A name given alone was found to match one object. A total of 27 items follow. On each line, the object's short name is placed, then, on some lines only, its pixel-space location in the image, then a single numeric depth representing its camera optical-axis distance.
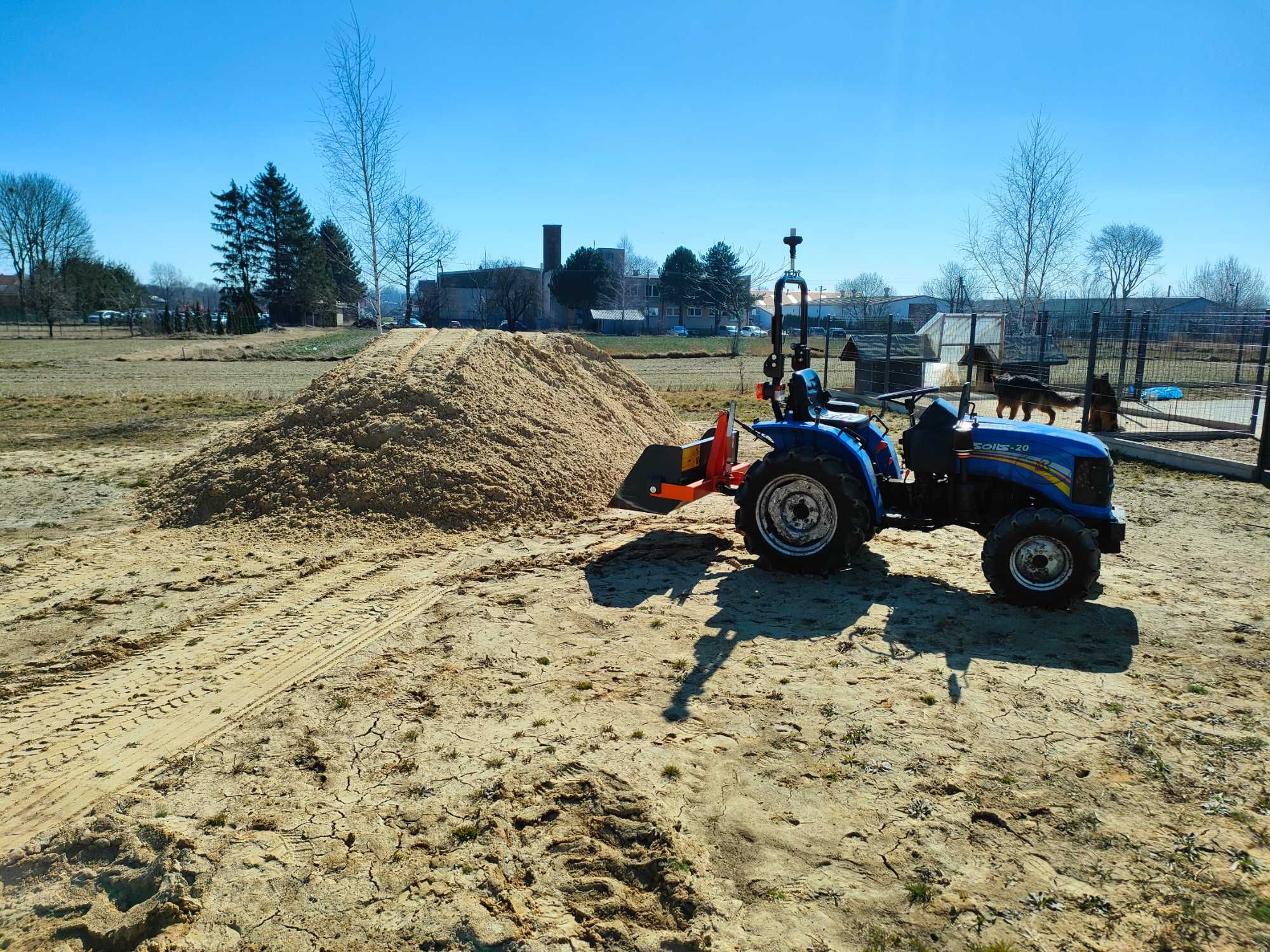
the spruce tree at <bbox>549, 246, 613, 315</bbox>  67.56
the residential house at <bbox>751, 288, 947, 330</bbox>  22.62
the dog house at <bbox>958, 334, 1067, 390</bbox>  16.52
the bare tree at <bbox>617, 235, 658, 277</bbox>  73.47
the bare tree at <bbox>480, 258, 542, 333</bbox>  56.50
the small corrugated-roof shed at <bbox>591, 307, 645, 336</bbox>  69.62
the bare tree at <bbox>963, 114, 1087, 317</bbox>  23.34
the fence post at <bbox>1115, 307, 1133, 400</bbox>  13.94
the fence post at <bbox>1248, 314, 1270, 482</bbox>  13.53
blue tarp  14.06
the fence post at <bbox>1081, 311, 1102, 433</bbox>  13.54
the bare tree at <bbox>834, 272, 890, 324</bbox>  71.50
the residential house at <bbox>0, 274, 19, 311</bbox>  65.88
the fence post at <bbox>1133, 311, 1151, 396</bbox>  14.12
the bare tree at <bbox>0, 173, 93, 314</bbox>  62.62
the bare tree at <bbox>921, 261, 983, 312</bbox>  34.06
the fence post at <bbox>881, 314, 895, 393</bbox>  18.94
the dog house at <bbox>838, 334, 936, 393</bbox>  19.30
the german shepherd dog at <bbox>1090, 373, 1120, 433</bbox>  13.95
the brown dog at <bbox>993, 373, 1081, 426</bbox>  14.11
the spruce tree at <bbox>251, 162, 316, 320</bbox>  60.47
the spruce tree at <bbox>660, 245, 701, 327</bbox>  69.88
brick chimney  74.81
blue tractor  5.76
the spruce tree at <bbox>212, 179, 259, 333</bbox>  60.25
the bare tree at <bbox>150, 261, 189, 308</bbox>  91.49
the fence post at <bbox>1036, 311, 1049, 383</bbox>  16.25
